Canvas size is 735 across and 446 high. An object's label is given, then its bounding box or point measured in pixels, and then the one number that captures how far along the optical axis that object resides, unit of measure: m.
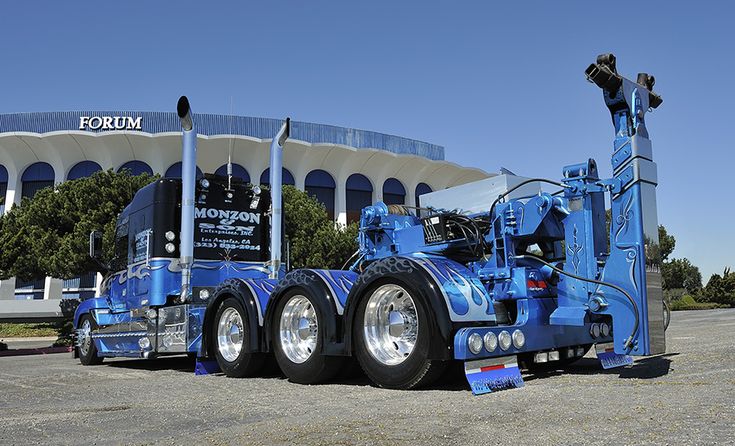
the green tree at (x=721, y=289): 42.91
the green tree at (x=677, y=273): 55.99
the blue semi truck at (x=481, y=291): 6.04
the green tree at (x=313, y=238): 30.02
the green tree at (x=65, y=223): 26.70
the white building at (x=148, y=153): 42.75
